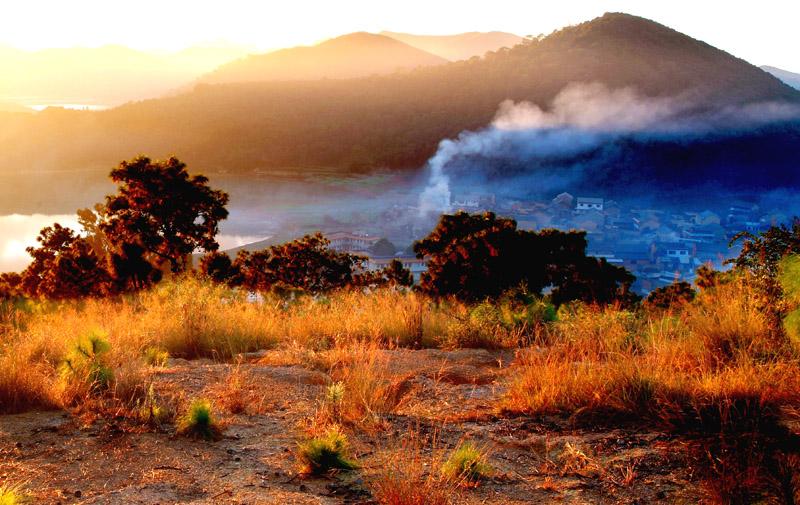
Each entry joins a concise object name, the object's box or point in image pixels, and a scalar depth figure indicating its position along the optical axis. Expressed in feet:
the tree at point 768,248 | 18.74
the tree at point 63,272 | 50.90
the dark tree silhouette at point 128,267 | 50.42
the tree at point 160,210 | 50.24
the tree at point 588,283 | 55.21
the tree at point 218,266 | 56.34
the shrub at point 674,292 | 48.92
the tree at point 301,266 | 62.13
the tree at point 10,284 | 47.73
